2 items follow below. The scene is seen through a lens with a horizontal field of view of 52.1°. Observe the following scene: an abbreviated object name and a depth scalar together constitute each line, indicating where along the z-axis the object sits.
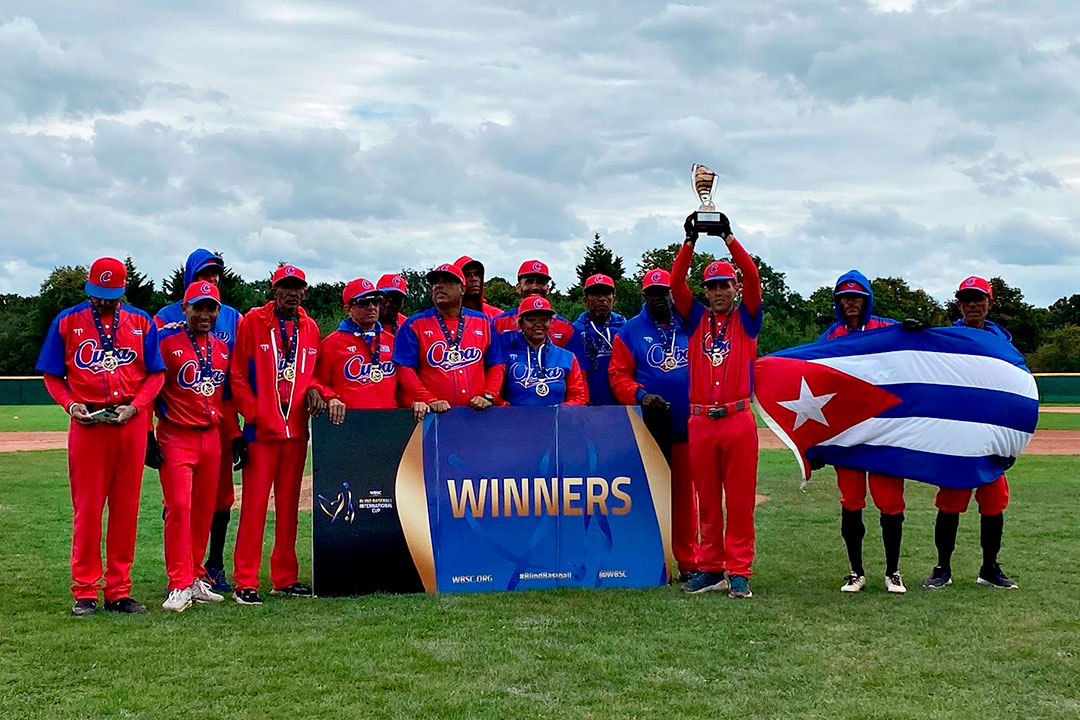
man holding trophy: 6.71
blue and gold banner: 6.86
